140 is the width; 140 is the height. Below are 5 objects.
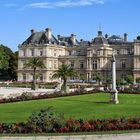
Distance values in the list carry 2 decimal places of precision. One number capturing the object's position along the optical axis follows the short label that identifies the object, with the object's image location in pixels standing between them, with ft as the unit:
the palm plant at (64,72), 134.85
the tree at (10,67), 257.95
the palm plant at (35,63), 163.54
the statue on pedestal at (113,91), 78.21
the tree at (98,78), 203.10
